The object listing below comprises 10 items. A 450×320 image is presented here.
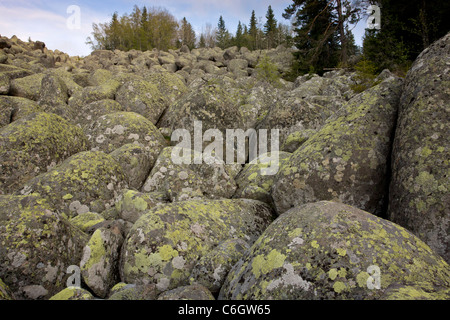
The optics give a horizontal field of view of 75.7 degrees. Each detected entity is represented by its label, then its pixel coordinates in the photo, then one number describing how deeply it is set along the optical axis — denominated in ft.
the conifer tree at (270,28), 303.07
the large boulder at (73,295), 12.45
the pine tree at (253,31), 309.98
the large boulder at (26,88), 55.21
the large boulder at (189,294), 11.92
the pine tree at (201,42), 367.13
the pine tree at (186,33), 376.41
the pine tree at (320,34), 97.99
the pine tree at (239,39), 298.97
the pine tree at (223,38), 319.88
